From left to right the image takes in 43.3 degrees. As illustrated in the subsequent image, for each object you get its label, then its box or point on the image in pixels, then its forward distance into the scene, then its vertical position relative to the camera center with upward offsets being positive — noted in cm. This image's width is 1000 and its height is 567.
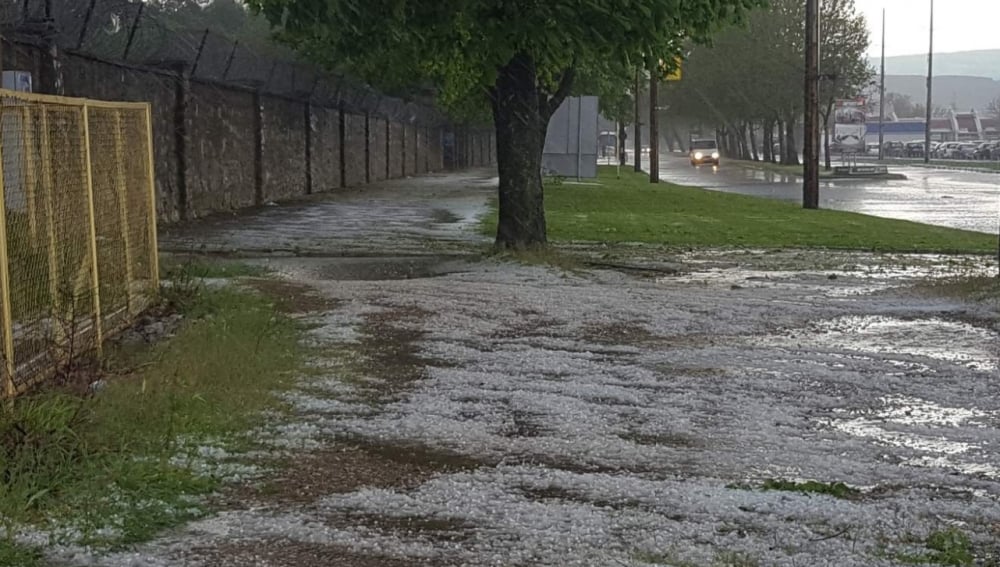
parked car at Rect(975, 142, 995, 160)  9144 -130
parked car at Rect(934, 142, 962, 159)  9931 -127
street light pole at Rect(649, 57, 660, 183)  4619 +10
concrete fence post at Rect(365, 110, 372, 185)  4344 -36
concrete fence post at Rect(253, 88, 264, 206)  2881 -12
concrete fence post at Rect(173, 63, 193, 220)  2302 +16
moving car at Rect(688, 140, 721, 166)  8623 -99
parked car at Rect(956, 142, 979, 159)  9606 -129
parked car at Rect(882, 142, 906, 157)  11325 -126
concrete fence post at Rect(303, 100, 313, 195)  3412 -7
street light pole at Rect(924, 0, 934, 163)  8206 +243
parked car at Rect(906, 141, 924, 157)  10776 -121
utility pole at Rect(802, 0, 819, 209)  2955 +69
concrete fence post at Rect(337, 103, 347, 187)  3907 -7
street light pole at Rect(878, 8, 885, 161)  9495 +26
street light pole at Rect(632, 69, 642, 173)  5858 +4
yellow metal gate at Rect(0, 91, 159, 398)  705 -54
